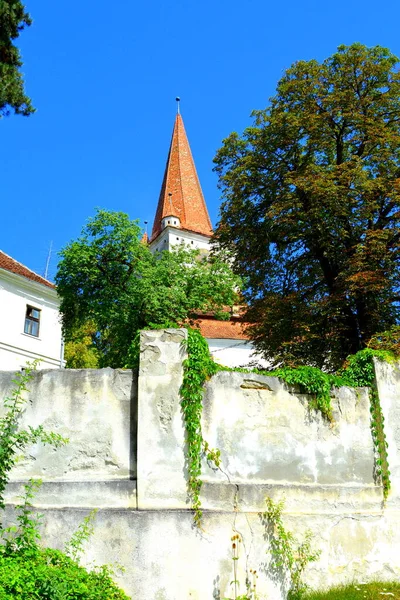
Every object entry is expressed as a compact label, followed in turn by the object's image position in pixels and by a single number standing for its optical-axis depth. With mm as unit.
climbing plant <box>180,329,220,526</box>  7328
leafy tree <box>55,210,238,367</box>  25141
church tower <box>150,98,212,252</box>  65125
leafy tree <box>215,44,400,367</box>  17516
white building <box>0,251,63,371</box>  29906
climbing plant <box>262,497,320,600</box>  7391
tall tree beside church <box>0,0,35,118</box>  14844
